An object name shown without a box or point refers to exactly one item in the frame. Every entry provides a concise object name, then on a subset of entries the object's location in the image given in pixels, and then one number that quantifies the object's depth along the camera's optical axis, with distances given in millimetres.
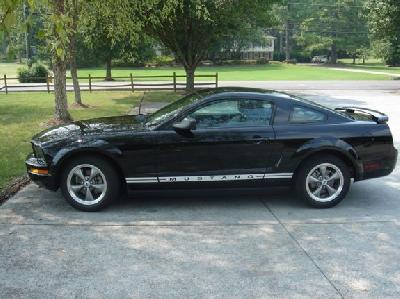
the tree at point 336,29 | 78438
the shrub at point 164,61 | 64875
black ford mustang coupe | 5926
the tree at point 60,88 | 13258
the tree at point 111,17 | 13601
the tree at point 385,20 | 24234
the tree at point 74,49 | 13977
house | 91356
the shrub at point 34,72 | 36781
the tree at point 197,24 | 20719
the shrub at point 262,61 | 74062
